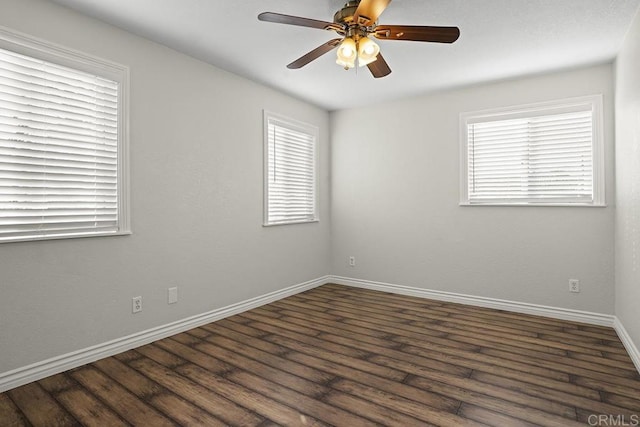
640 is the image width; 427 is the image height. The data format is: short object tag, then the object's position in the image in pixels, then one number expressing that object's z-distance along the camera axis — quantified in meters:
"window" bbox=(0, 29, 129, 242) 2.25
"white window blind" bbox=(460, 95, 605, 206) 3.52
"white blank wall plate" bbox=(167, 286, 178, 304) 3.17
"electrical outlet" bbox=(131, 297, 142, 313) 2.90
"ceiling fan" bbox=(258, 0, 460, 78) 2.05
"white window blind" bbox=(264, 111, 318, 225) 4.25
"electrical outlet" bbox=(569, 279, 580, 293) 3.58
